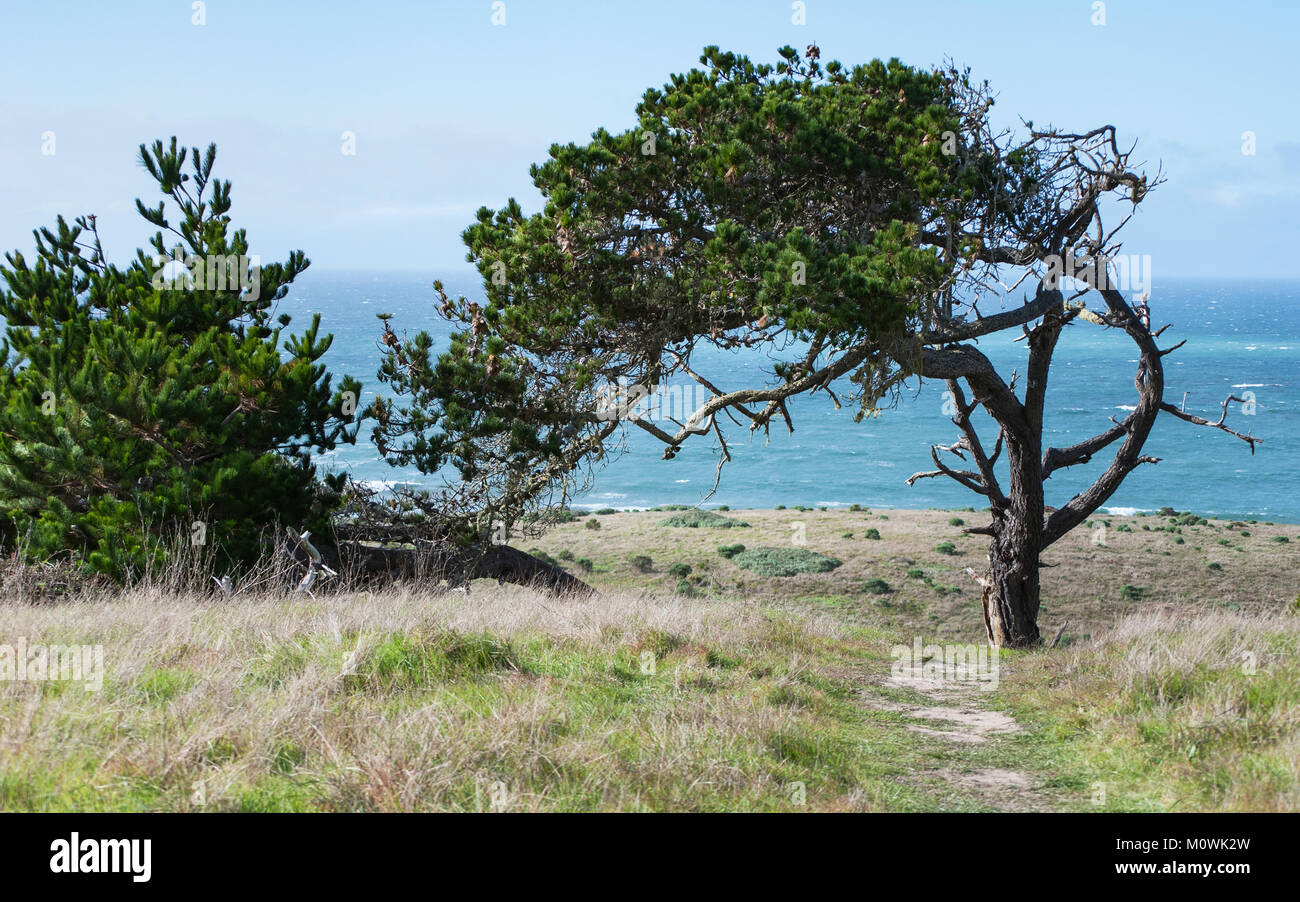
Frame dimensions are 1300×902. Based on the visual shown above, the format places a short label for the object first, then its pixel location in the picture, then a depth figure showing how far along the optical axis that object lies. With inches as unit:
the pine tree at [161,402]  472.1
